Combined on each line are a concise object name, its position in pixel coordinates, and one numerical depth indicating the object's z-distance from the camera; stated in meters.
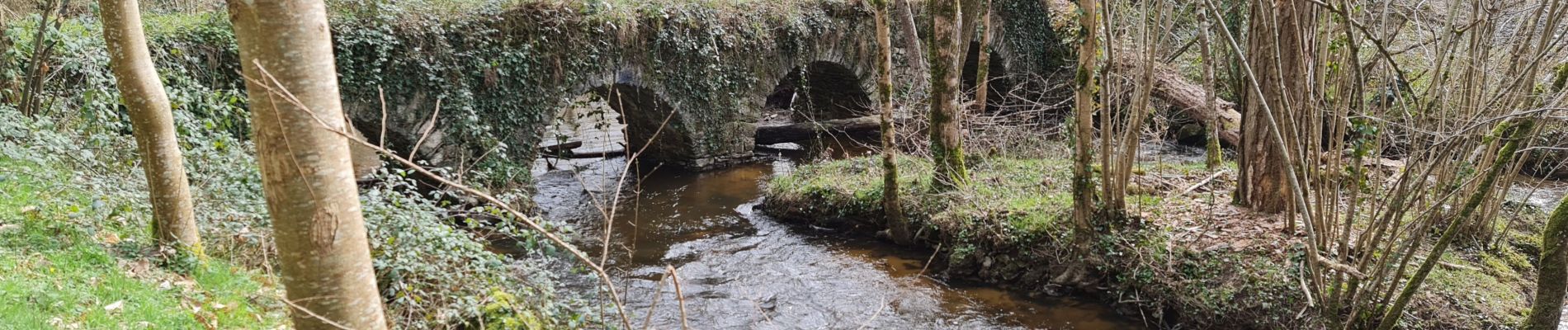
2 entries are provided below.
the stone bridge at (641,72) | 9.74
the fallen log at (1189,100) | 11.83
